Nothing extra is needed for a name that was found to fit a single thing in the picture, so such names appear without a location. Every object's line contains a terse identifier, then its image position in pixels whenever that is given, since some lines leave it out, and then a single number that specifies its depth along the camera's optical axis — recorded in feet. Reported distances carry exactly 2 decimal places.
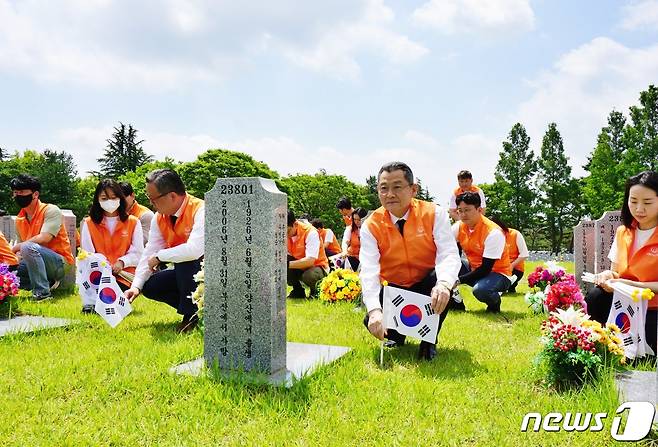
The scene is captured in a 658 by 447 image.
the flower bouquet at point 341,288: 28.40
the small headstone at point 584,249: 27.37
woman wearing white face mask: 24.82
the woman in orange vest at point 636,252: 15.20
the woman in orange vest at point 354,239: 39.50
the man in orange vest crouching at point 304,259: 31.86
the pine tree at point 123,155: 198.18
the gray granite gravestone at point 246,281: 13.60
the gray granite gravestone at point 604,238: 25.86
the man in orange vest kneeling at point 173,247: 18.35
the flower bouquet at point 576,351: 12.23
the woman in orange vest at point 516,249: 32.71
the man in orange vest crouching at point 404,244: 15.53
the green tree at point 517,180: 139.13
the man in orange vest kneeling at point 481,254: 25.39
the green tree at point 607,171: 111.04
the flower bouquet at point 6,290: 21.75
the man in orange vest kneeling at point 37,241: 27.07
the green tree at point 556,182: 136.87
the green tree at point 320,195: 150.51
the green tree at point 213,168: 140.67
